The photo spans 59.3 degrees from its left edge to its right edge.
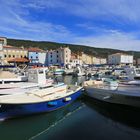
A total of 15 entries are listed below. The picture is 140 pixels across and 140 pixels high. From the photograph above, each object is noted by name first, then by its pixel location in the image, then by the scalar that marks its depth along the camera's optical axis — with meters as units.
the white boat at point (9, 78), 11.90
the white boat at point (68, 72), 39.77
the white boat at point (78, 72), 36.12
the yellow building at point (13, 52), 45.70
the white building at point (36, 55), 50.65
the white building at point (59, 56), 55.09
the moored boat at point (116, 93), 9.20
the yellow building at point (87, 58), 75.76
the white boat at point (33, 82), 10.55
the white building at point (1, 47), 41.12
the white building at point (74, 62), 56.98
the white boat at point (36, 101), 7.99
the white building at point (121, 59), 84.66
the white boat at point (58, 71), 38.49
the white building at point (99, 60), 88.74
